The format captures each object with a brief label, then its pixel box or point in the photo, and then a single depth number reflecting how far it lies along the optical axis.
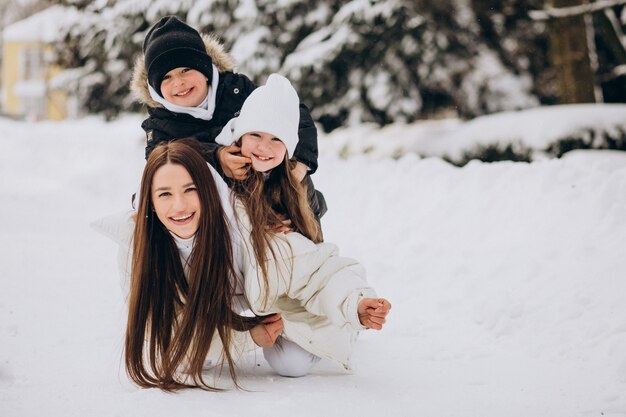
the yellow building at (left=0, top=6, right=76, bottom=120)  35.22
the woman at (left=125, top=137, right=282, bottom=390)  2.96
